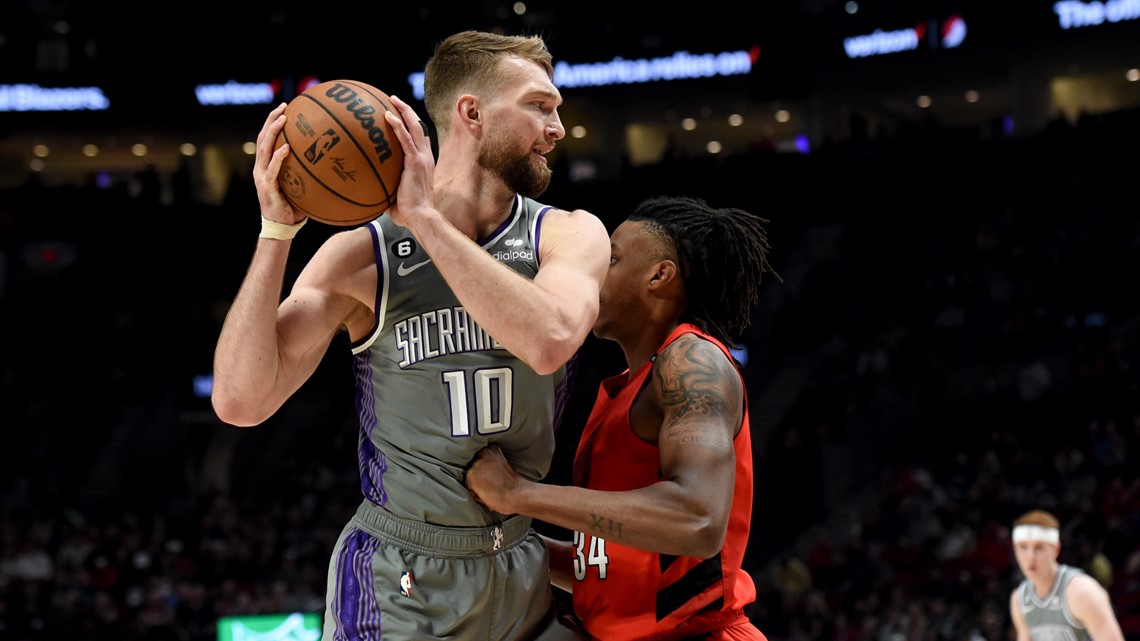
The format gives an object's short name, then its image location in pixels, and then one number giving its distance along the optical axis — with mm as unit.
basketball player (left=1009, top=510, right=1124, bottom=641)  7676
